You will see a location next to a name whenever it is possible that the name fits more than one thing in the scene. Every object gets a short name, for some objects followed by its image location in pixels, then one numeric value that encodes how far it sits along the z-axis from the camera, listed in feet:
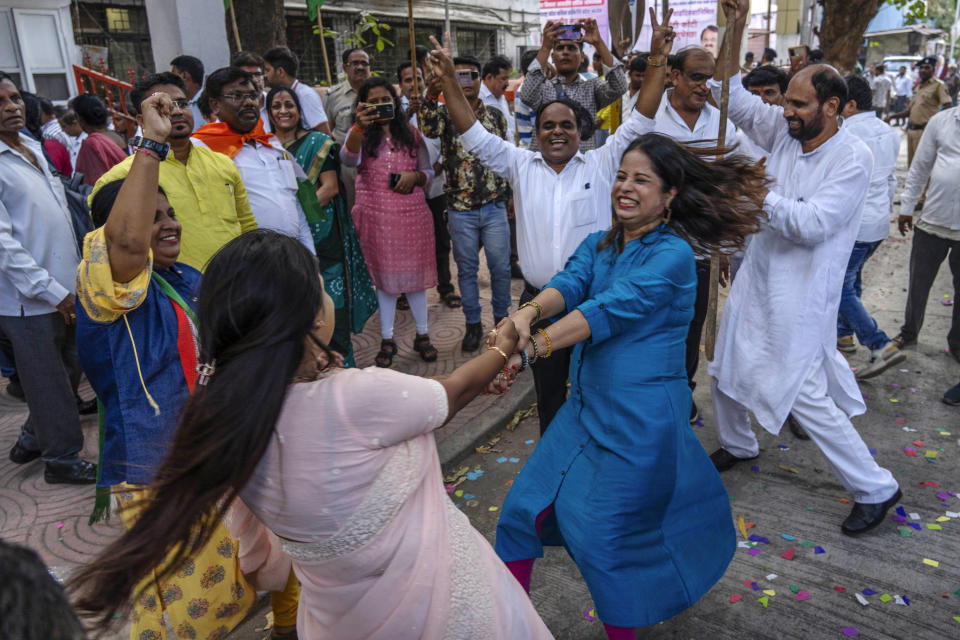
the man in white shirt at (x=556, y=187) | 11.91
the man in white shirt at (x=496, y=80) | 22.99
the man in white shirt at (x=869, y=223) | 16.39
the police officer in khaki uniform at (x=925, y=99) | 35.45
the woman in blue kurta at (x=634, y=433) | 7.47
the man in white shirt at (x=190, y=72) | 17.69
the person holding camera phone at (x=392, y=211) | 16.83
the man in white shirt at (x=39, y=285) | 11.61
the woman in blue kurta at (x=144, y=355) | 7.23
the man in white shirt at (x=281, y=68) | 20.72
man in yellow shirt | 10.67
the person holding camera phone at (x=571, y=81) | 17.85
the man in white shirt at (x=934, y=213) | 16.40
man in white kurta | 10.46
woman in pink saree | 4.78
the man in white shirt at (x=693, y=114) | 13.70
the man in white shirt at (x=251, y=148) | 12.79
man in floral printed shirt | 17.69
